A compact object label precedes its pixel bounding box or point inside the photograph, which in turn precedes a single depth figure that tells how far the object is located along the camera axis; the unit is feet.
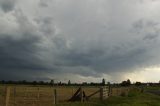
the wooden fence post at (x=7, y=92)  17.79
